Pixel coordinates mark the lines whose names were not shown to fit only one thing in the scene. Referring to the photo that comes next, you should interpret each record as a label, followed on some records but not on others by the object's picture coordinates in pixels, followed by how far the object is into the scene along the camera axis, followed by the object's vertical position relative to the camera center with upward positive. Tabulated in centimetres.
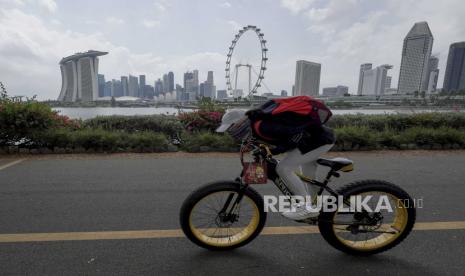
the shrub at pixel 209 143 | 634 -93
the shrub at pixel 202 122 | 771 -47
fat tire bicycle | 204 -90
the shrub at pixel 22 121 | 581 -55
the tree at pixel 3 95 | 626 +3
